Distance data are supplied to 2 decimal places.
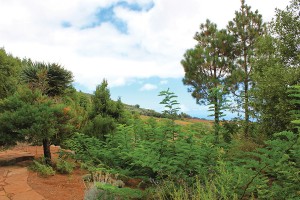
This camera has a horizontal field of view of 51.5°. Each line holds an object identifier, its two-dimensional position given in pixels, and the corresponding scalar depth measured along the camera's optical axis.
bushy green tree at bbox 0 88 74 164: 8.07
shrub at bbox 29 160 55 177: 7.48
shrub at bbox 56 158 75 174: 7.80
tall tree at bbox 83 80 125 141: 9.86
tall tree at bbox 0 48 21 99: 17.72
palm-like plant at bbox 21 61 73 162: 14.33
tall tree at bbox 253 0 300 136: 9.87
